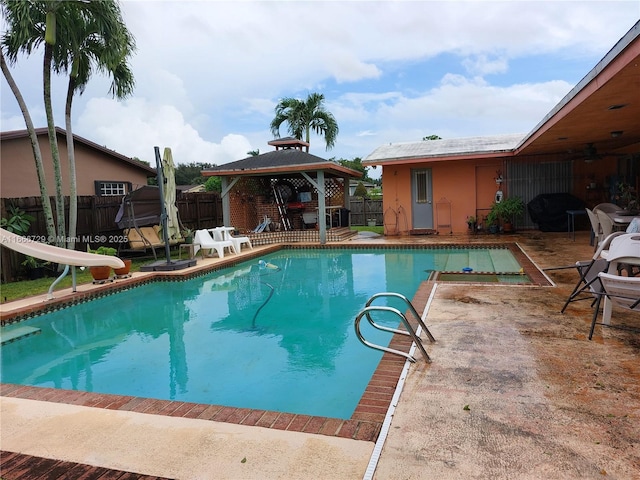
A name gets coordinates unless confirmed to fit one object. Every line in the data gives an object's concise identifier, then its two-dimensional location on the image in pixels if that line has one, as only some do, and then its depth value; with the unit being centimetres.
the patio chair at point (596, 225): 780
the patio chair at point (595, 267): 443
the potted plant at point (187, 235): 1103
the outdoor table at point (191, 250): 1075
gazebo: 1320
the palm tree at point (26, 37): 810
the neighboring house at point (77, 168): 1209
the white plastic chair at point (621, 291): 360
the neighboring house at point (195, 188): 3269
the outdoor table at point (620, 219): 709
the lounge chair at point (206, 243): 1102
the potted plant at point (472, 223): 1352
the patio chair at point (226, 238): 1162
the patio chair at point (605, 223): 736
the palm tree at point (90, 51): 887
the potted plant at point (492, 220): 1299
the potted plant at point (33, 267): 887
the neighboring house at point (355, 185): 3189
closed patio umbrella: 973
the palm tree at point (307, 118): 2328
